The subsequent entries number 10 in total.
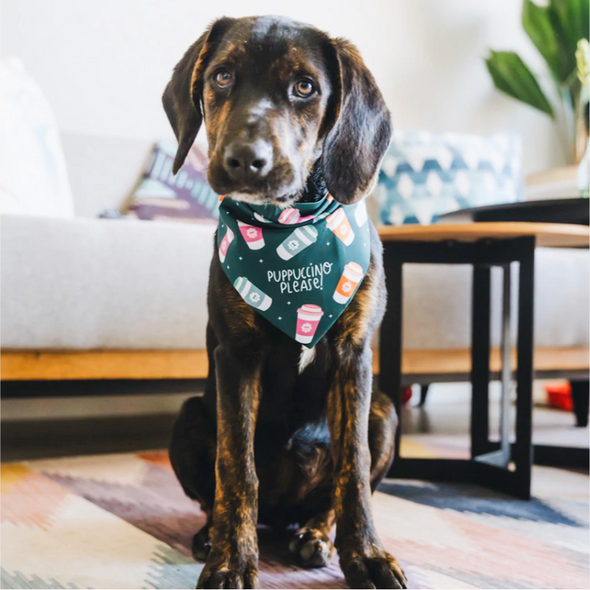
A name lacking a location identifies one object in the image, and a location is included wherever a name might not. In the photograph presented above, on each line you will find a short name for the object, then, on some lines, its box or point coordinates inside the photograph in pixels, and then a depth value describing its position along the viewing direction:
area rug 1.25
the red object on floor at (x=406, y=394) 3.42
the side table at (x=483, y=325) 1.85
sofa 2.02
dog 1.11
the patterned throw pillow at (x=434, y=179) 3.17
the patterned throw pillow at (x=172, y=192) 2.93
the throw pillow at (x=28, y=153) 2.29
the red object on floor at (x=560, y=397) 3.67
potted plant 3.84
